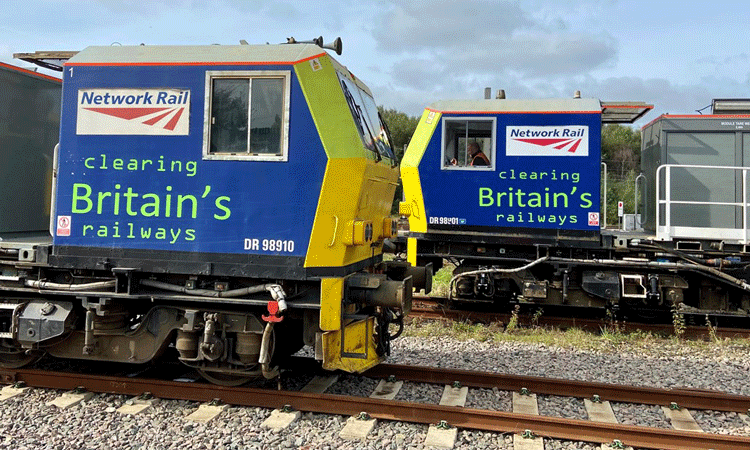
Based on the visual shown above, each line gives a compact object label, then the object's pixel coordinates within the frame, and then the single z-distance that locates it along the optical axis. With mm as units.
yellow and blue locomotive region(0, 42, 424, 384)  5020
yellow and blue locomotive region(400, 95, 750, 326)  9305
